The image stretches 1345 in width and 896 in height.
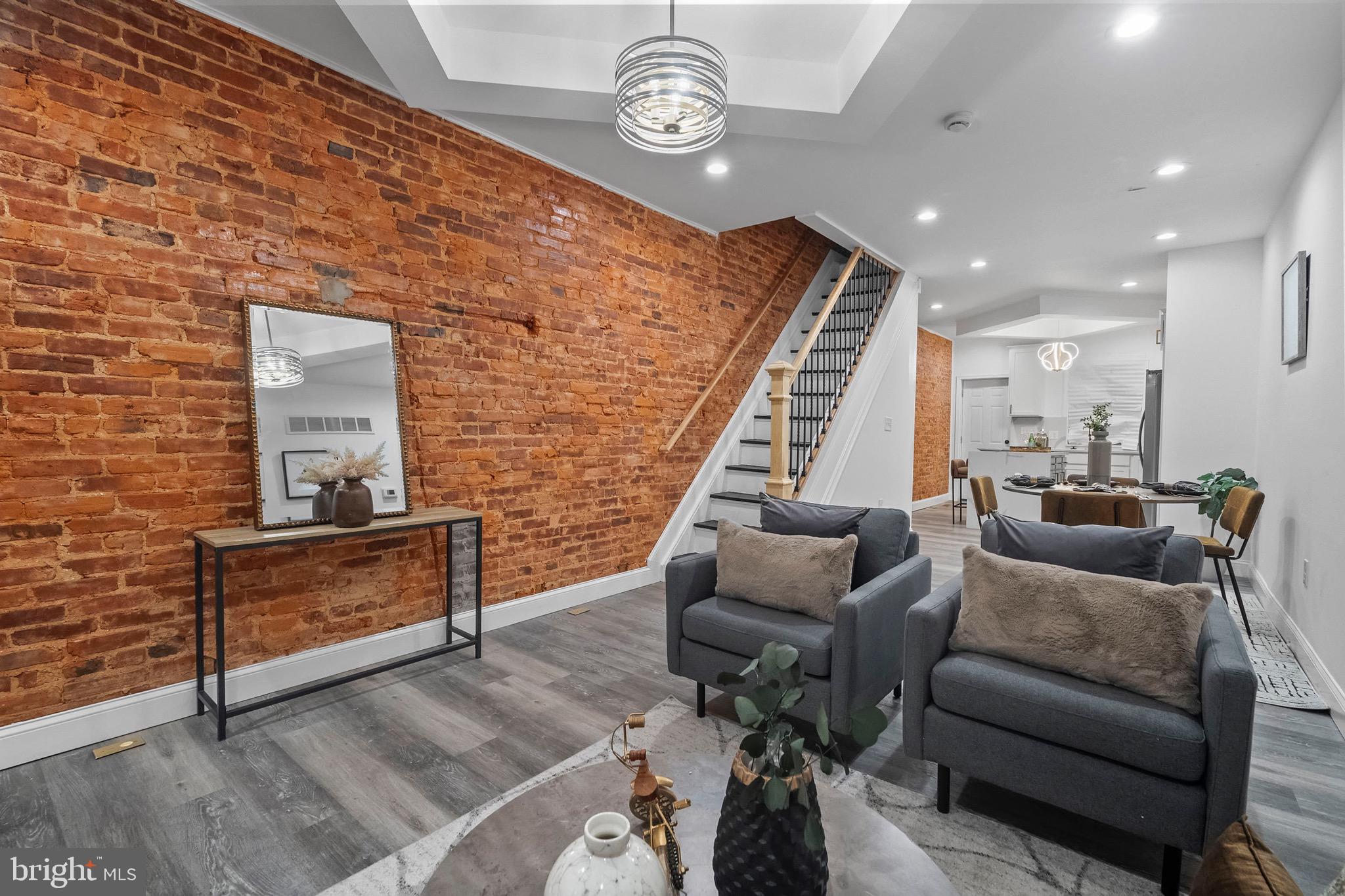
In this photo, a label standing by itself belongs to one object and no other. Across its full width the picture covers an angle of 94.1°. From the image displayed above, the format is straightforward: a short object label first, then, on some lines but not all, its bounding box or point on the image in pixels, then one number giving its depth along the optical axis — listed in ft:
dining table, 13.12
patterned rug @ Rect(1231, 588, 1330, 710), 9.46
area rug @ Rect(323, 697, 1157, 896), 5.63
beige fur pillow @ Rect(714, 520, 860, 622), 8.34
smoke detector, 10.82
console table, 7.99
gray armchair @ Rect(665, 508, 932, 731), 7.43
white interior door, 34.19
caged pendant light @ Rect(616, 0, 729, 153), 7.72
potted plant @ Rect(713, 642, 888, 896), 3.37
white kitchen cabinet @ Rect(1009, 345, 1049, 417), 32.32
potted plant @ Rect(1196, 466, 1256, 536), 13.61
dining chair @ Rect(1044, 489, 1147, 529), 12.15
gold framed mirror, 9.15
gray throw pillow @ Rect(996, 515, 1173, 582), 7.13
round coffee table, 3.71
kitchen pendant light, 26.13
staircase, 16.74
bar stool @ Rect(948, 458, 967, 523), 29.01
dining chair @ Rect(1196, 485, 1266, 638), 12.23
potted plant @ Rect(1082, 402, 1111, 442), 15.46
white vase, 3.07
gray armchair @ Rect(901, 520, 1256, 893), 5.18
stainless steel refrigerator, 21.70
